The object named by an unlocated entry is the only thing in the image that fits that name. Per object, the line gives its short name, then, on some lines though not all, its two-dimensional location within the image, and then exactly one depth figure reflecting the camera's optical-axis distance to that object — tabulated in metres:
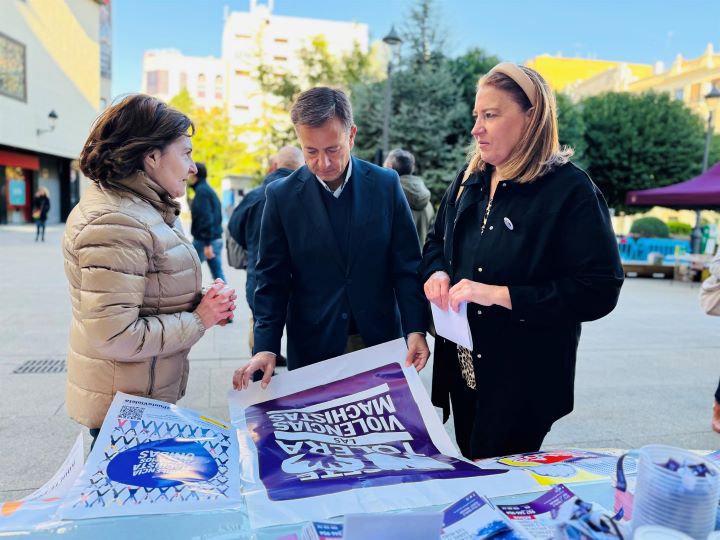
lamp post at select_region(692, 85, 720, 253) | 12.58
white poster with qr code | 1.09
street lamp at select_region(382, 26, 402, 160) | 10.07
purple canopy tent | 10.12
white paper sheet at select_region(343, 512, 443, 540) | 0.79
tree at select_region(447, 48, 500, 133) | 15.56
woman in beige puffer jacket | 1.40
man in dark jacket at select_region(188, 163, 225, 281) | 6.39
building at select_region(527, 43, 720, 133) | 40.12
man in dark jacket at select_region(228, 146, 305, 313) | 4.20
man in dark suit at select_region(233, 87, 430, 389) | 1.88
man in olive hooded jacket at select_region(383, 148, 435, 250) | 4.95
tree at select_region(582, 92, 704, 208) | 19.39
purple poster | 1.20
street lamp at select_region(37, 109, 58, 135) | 21.92
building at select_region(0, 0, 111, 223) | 20.42
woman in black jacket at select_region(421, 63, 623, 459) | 1.42
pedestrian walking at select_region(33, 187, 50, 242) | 15.54
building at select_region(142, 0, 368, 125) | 57.03
